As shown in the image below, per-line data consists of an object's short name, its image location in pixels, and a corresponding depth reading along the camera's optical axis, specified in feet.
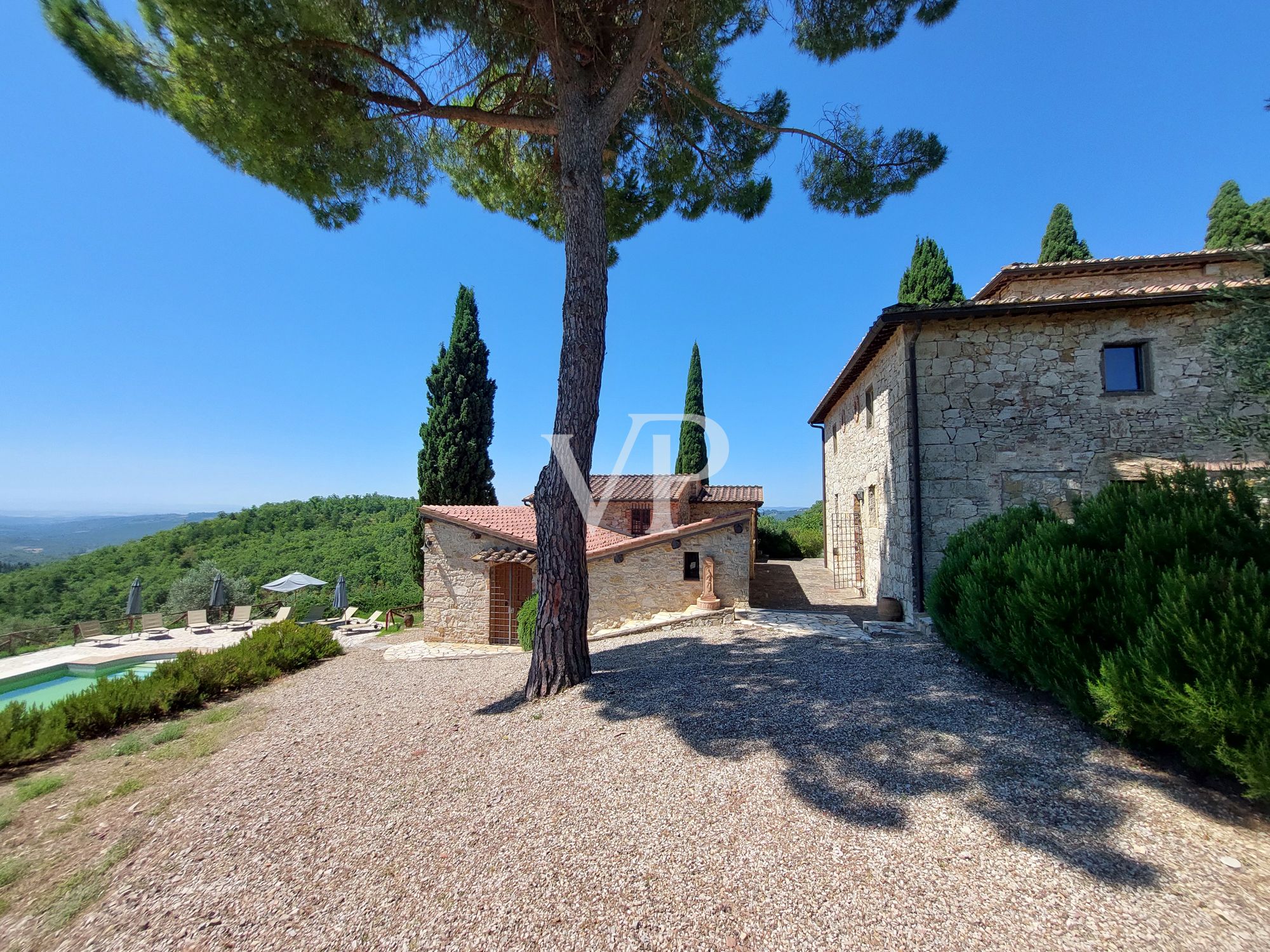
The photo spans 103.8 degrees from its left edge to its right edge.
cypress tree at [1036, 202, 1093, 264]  53.52
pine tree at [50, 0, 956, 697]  16.65
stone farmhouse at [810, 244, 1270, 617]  22.98
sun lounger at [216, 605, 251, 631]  56.49
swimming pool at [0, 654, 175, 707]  36.19
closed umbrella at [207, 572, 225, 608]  56.44
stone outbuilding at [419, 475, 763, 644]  32.53
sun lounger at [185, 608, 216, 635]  56.17
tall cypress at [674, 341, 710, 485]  78.38
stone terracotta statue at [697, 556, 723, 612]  31.42
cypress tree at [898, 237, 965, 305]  56.13
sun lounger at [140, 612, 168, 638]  53.36
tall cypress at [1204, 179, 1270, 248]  46.78
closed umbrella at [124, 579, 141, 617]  53.52
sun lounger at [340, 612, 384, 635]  55.06
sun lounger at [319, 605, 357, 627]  59.93
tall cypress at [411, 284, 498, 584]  57.21
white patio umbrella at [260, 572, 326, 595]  61.16
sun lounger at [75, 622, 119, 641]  50.67
